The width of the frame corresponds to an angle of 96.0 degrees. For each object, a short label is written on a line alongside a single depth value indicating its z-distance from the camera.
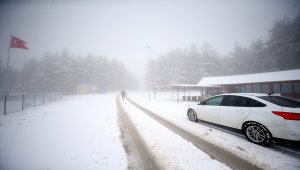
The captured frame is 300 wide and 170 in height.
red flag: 20.95
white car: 4.26
